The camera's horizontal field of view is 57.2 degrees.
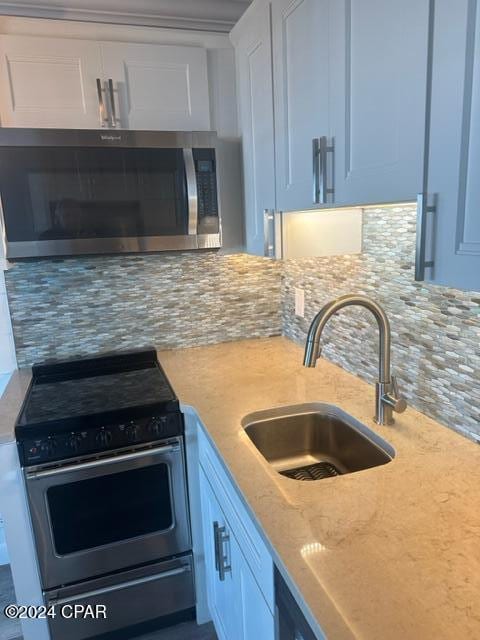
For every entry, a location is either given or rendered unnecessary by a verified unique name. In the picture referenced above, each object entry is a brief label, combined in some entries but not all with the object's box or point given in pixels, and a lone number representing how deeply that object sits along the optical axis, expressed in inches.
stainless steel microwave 62.4
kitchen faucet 45.5
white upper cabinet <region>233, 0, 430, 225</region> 32.9
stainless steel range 60.6
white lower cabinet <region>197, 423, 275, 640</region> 39.6
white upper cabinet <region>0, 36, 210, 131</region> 62.6
